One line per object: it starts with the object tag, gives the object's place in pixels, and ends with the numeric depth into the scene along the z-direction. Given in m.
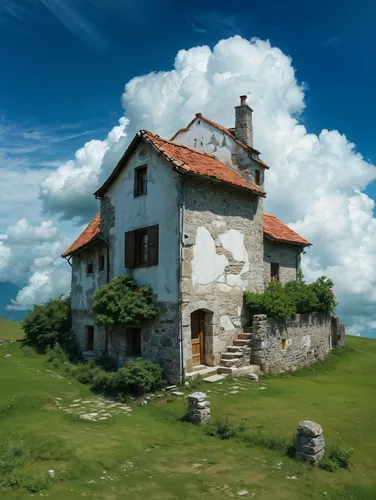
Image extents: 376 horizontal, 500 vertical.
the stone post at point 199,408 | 10.30
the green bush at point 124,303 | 14.96
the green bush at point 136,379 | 13.28
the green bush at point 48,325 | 22.17
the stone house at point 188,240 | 14.62
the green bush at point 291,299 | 16.69
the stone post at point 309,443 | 7.79
